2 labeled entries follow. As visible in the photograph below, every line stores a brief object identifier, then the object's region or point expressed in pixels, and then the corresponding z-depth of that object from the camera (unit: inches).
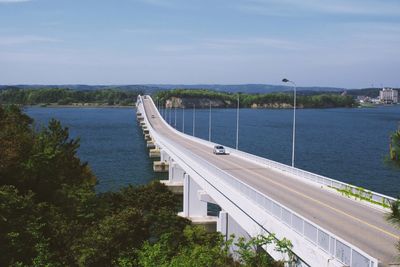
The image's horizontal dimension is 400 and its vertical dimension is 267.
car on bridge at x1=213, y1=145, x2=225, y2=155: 2506.2
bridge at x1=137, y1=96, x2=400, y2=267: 720.0
